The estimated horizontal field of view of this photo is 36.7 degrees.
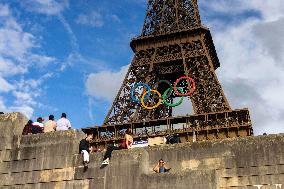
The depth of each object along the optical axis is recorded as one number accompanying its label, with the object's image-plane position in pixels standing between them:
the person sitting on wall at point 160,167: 12.98
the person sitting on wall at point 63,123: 15.67
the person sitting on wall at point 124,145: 12.18
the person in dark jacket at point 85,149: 12.17
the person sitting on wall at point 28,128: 14.05
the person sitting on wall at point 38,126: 14.40
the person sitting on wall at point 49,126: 14.95
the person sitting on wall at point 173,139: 16.77
